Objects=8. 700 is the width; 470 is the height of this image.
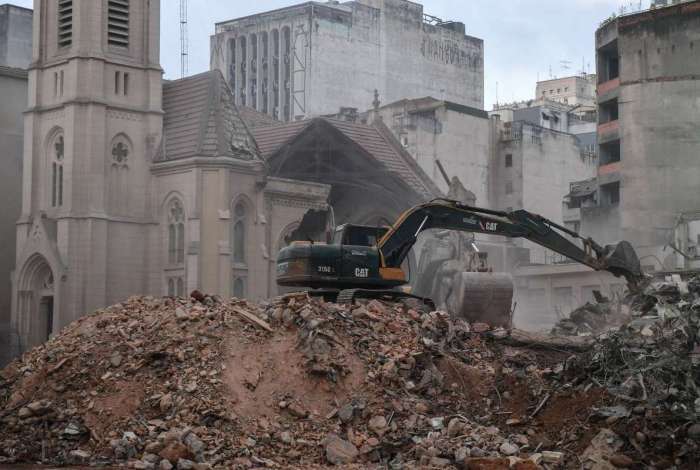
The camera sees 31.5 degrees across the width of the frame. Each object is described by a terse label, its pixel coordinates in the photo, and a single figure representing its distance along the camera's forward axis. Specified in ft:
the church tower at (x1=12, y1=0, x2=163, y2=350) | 182.29
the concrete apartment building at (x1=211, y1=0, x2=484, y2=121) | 284.41
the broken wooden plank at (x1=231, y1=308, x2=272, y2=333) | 85.56
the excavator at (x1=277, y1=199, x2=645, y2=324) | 94.73
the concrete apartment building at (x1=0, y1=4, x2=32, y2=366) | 202.28
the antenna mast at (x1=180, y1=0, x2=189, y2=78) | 280.92
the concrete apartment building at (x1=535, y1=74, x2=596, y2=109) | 386.73
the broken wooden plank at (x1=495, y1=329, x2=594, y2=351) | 91.30
